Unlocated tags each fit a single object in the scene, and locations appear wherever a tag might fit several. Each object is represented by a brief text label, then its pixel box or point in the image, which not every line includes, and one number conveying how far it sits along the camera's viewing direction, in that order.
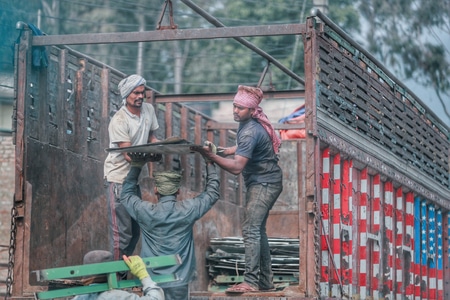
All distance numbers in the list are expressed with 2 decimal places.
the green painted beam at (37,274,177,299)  9.79
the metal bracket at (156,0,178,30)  12.99
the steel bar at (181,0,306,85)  14.84
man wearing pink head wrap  12.63
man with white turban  13.25
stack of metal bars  15.25
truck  12.45
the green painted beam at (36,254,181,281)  9.67
